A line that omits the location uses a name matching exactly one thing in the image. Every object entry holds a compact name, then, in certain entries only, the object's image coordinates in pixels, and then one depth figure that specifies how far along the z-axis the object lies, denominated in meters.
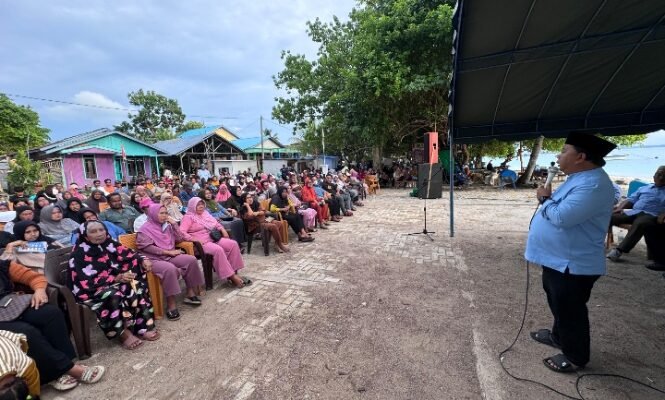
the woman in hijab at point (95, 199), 6.17
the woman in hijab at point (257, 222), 5.23
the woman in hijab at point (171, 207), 4.71
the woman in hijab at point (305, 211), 6.54
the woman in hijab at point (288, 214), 6.00
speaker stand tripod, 6.29
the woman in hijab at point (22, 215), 4.06
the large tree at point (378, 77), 11.84
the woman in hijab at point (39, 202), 5.51
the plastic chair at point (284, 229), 5.72
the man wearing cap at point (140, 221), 3.79
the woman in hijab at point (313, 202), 7.25
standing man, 1.98
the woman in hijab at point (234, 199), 6.34
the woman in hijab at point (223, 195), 6.46
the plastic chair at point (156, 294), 3.12
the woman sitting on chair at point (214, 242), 3.81
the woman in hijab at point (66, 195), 7.64
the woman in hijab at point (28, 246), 2.81
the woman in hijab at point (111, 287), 2.63
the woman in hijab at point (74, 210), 4.84
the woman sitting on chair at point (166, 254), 3.22
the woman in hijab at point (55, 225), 4.35
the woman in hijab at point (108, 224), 4.09
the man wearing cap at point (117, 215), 4.93
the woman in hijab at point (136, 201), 6.13
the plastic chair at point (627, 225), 4.56
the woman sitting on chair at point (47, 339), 2.12
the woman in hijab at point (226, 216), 5.21
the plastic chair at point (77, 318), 2.50
